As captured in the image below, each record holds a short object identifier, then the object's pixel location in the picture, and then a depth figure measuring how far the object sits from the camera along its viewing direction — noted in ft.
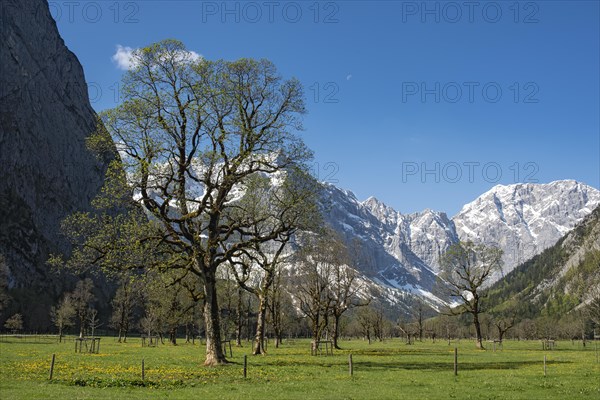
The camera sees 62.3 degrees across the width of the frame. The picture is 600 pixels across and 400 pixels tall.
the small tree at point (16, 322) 390.42
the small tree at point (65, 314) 372.21
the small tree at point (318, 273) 236.79
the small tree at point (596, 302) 302.00
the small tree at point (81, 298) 459.48
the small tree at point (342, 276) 252.21
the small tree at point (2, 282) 341.10
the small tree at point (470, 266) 307.99
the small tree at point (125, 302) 381.19
